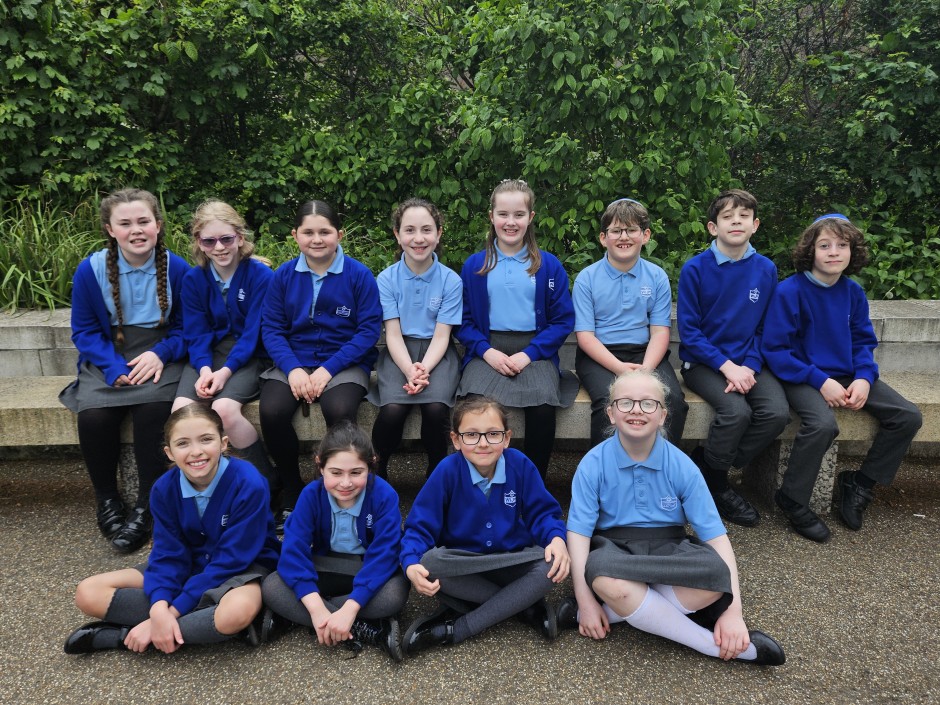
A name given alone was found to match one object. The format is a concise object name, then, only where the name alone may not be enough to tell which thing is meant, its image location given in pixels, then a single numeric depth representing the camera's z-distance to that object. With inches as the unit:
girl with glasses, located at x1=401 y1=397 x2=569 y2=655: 100.7
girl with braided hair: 130.3
